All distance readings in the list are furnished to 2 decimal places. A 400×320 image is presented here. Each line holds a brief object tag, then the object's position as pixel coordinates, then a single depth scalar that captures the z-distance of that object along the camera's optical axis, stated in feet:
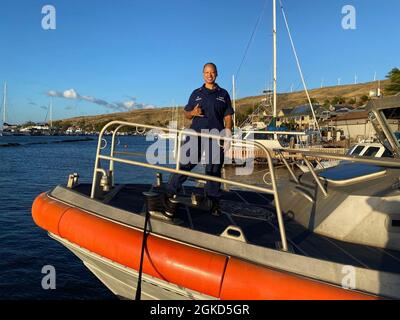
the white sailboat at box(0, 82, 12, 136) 501.56
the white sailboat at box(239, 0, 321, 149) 92.32
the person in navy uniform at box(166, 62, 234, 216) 15.60
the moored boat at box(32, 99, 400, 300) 10.23
